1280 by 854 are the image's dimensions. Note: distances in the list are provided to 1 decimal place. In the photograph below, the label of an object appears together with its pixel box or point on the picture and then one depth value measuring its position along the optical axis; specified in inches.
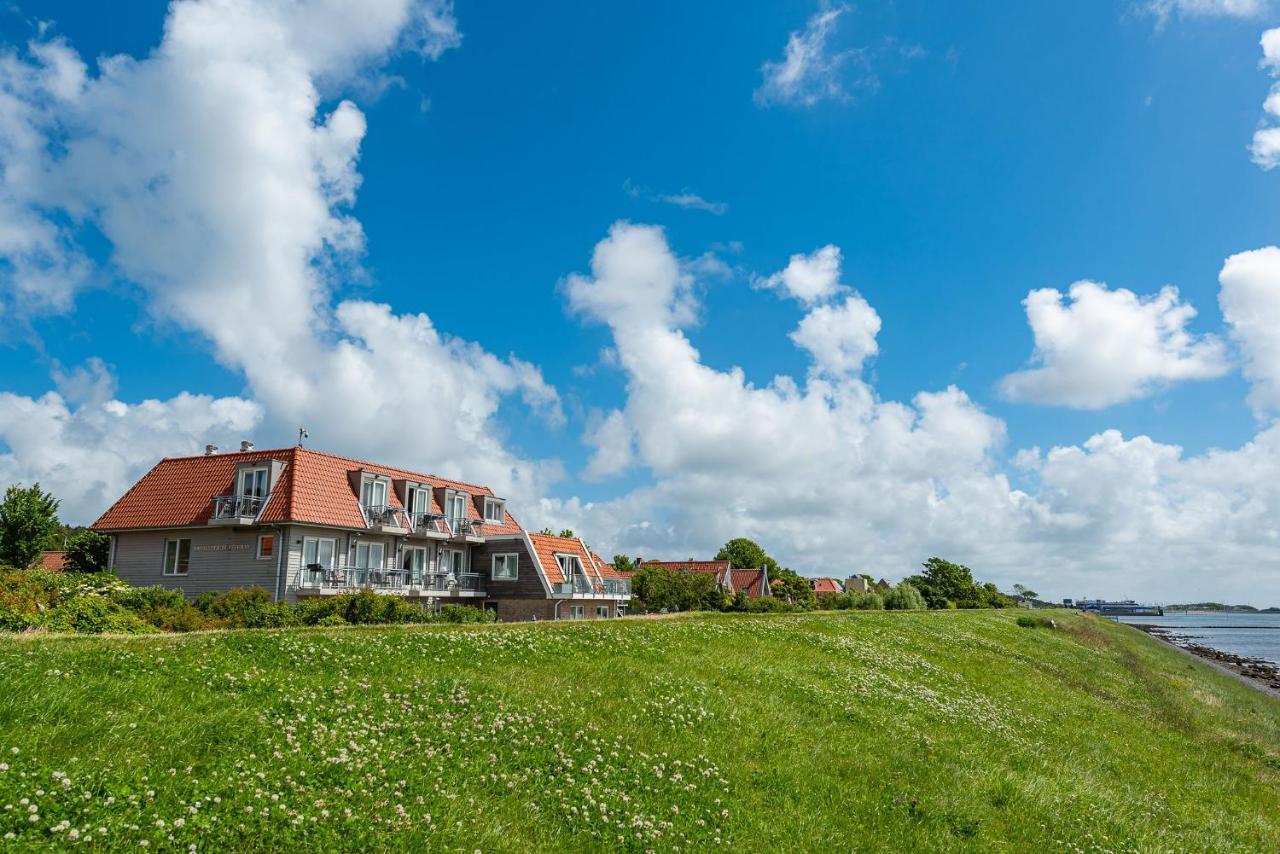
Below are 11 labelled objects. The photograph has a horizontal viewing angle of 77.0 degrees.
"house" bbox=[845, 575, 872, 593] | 6338.6
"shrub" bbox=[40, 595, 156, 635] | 860.6
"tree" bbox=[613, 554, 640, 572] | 3995.6
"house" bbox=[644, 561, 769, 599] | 3499.0
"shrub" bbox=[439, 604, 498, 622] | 1371.8
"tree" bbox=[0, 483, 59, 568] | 1815.9
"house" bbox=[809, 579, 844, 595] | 5723.4
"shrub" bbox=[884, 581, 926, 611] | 3793.8
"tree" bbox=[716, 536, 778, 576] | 5054.1
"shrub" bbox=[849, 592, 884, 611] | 3501.5
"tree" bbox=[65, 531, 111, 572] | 1937.6
